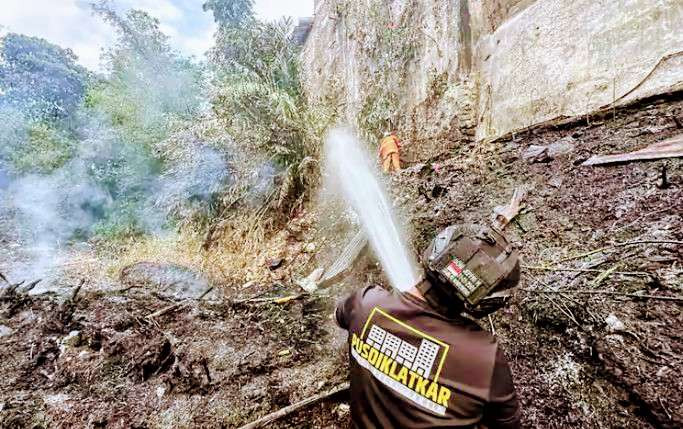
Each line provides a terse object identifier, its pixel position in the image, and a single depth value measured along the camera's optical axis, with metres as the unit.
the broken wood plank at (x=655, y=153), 2.30
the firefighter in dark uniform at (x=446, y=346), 1.03
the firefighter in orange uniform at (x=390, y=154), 4.91
